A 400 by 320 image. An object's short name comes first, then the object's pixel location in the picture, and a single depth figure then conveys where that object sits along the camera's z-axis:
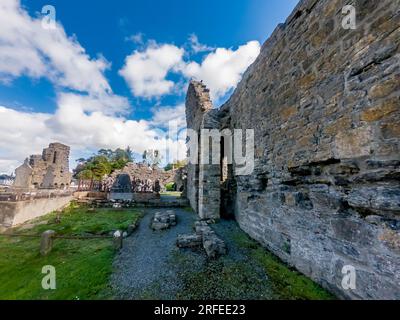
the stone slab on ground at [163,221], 7.25
